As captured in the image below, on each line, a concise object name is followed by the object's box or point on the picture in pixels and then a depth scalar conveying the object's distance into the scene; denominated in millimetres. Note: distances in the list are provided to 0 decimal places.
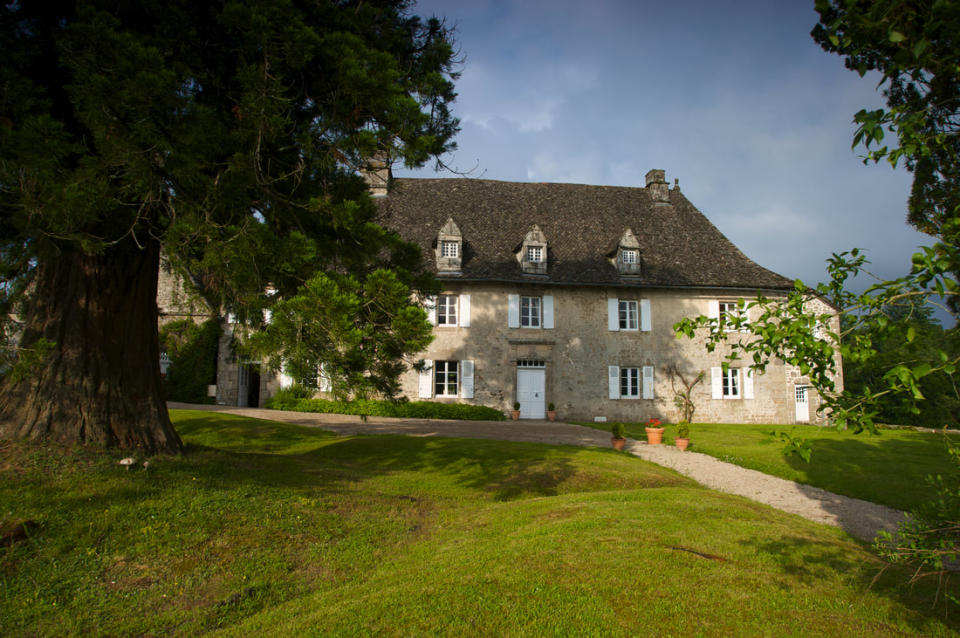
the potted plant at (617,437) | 14005
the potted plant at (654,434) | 15284
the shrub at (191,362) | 22984
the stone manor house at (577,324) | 21328
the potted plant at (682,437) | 14453
